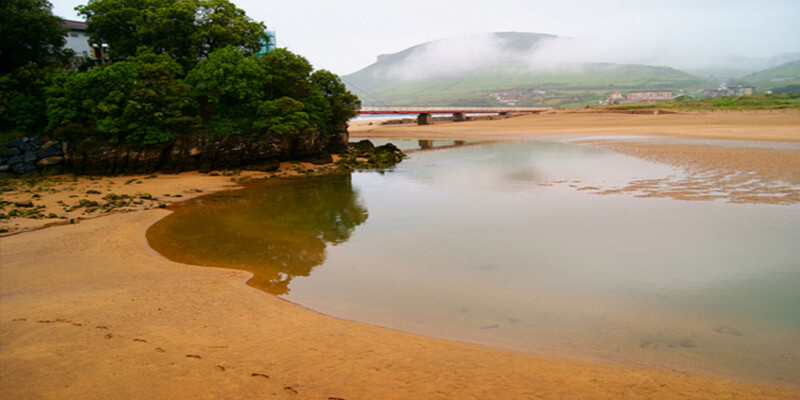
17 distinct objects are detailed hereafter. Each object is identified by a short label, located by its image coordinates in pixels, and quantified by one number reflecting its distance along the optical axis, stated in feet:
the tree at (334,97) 131.41
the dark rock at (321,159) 119.24
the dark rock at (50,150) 91.15
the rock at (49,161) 90.77
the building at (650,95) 601.05
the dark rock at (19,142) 90.64
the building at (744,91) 595.19
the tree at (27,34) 94.68
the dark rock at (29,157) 90.63
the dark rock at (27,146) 90.68
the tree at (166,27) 106.73
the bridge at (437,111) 300.81
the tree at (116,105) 90.12
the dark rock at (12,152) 89.55
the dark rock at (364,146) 143.20
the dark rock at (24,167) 89.71
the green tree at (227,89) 100.83
